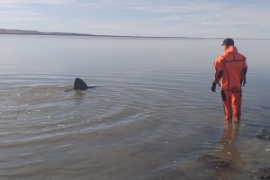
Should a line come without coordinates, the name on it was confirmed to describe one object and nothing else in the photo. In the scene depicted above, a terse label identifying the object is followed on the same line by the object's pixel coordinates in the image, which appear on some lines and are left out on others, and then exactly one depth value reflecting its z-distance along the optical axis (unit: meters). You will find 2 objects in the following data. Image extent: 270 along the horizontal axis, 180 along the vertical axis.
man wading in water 10.09
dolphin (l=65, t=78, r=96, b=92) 15.84
